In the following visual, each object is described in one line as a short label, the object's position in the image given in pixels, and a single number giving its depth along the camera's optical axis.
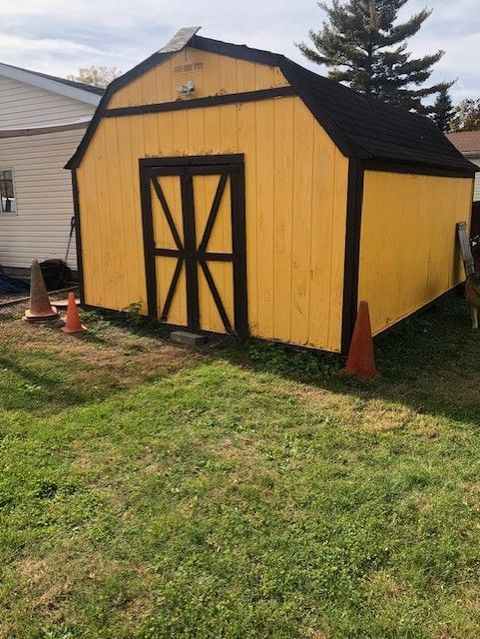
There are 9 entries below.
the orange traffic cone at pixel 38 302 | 7.82
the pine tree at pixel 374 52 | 29.45
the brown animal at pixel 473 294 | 7.27
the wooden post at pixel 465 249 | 8.98
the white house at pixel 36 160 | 10.69
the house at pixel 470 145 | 20.44
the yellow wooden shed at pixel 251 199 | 5.60
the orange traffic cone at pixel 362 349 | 5.43
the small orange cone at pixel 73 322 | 7.23
